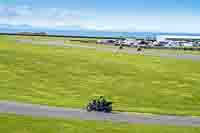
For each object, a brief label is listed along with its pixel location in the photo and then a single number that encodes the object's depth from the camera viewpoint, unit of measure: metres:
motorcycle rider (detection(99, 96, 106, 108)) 38.72
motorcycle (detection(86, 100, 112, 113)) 38.91
